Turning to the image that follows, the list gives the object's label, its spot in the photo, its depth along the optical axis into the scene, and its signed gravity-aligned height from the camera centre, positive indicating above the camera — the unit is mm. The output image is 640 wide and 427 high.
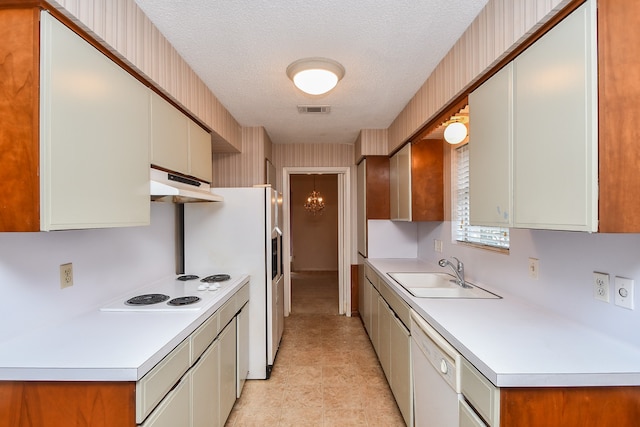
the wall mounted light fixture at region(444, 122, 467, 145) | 2109 +567
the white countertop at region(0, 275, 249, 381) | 1062 -511
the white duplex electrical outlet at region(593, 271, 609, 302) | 1256 -298
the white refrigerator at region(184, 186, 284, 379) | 2719 -239
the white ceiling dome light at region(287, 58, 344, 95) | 1995 +920
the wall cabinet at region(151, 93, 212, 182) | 1756 +490
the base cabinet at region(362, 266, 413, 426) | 1987 -983
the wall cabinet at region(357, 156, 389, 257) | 3750 +339
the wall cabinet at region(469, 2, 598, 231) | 1005 +311
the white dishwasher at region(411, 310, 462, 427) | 1297 -772
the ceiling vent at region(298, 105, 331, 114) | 2893 +1013
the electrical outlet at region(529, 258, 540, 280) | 1675 -292
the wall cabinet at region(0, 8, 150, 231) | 1042 +324
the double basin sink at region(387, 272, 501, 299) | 2068 -542
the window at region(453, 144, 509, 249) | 2408 +31
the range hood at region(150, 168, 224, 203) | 1703 +176
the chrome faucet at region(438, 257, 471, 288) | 2318 -445
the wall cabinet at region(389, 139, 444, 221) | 2938 +329
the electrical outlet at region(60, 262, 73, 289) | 1498 -286
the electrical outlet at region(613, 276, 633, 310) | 1162 -301
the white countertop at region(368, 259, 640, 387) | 1005 -504
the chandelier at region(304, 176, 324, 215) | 7828 +338
